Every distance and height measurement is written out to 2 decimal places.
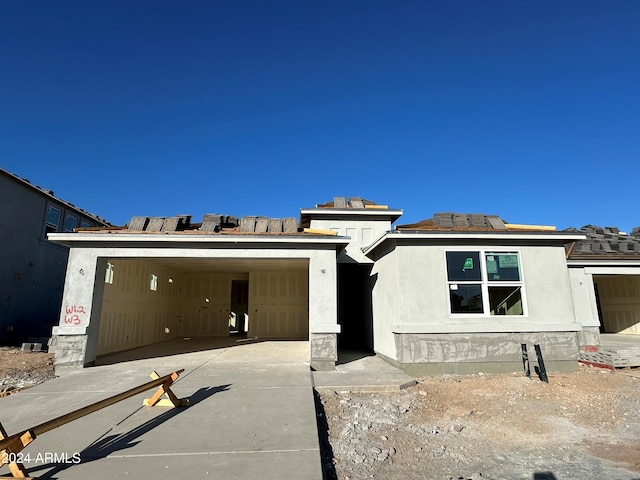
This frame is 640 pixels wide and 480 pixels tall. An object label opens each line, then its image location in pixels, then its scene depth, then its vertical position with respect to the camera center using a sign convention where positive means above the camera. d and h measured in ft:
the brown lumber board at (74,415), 9.34 -3.67
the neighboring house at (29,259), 41.27 +6.13
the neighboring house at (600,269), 35.50 +3.56
